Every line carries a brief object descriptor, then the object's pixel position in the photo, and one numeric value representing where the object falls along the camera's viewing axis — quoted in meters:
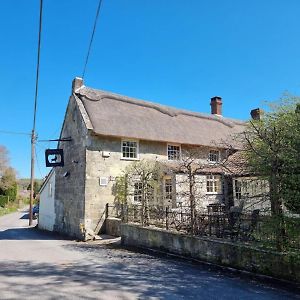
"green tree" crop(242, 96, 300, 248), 7.19
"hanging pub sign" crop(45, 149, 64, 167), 20.49
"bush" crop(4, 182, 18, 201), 59.41
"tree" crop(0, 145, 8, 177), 58.56
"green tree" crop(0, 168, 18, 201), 57.73
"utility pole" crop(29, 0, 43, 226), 29.89
